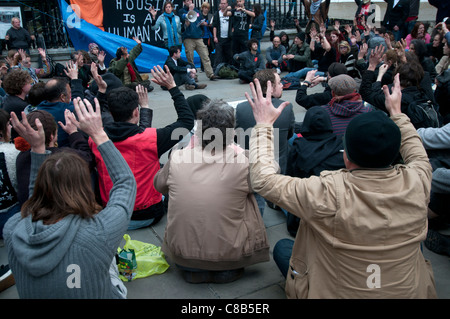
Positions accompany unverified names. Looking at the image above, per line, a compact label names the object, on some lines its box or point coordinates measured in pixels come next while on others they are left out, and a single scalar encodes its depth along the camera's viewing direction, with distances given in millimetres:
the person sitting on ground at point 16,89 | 4633
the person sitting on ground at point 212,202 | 2688
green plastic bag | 3037
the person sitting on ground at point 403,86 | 3936
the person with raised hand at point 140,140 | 3477
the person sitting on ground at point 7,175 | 3307
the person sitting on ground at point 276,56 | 11078
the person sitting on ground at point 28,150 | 3086
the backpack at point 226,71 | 10953
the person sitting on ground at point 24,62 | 7331
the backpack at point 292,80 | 9562
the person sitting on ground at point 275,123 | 3812
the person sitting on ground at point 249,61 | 10039
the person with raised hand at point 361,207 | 1869
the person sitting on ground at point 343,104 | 3568
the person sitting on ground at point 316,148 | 3076
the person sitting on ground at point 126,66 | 8500
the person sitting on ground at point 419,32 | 9578
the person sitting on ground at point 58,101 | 4000
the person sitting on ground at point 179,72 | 9688
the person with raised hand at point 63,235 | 1748
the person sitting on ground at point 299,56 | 10578
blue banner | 10477
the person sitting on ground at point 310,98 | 4637
